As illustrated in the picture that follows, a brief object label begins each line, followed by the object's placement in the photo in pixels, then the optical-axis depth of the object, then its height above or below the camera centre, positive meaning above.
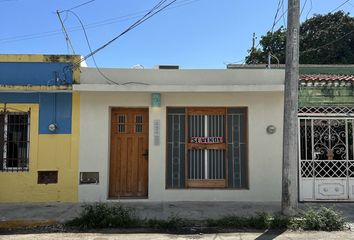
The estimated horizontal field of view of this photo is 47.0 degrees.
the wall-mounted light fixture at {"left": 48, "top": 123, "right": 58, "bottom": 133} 10.54 +0.48
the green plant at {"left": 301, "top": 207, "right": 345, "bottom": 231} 7.95 -1.46
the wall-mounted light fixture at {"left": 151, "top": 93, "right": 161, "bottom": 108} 10.68 +1.20
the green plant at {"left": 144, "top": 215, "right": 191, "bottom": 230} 7.99 -1.53
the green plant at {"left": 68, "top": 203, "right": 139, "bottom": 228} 7.99 -1.44
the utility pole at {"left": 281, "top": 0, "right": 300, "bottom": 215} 8.58 +0.66
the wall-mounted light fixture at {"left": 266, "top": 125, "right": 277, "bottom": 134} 10.71 +0.45
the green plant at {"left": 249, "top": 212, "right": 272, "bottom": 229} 7.97 -1.48
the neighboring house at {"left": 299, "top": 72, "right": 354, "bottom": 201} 10.57 +0.22
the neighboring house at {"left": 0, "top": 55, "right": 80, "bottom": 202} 10.46 +0.40
